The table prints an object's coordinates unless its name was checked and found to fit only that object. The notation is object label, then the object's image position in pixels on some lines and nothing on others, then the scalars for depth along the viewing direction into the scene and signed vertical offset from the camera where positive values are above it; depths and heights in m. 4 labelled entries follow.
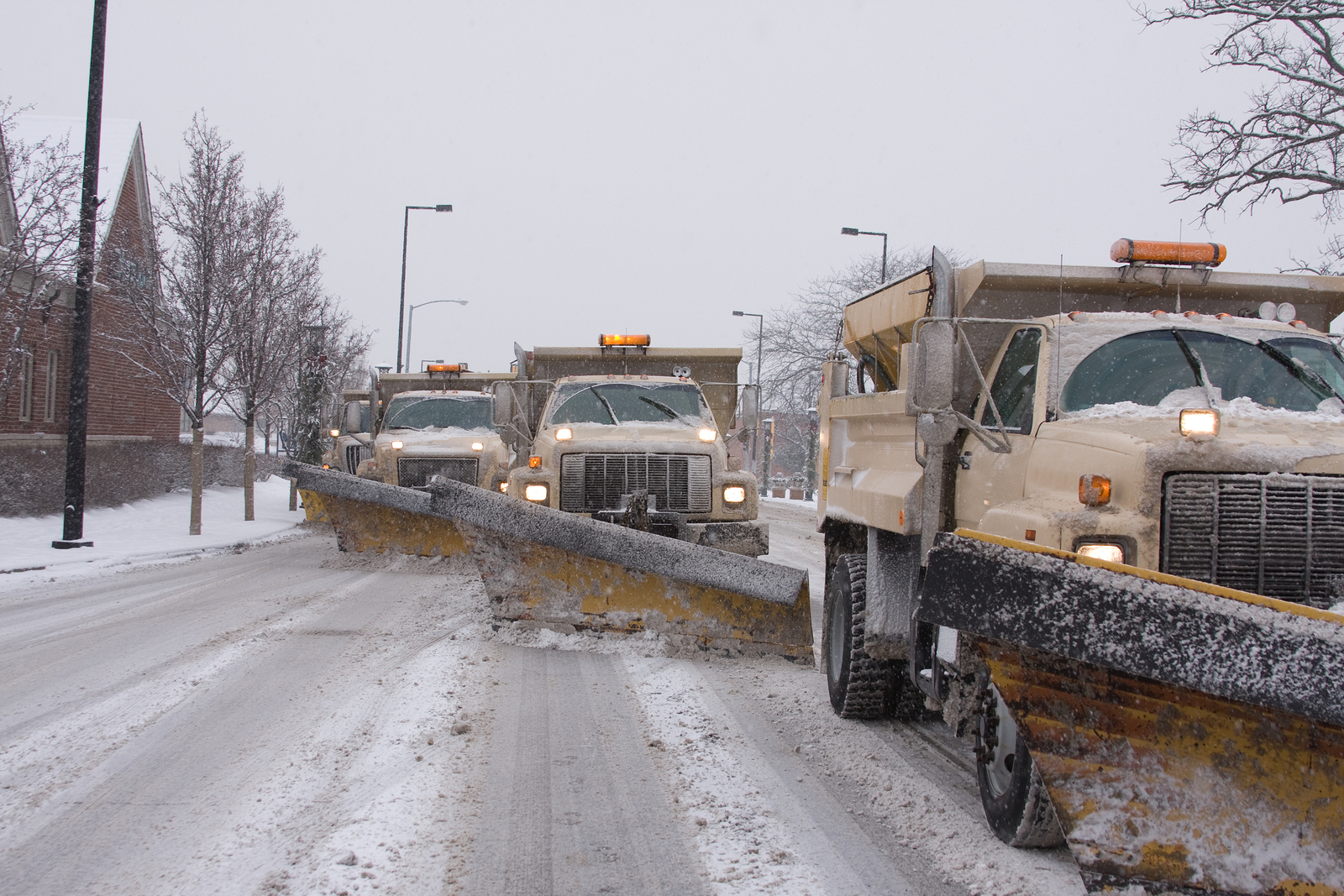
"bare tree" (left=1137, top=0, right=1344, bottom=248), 15.98 +5.86
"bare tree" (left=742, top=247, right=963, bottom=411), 39.50 +4.78
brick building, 17.44 +1.47
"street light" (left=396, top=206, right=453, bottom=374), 31.25 +4.20
